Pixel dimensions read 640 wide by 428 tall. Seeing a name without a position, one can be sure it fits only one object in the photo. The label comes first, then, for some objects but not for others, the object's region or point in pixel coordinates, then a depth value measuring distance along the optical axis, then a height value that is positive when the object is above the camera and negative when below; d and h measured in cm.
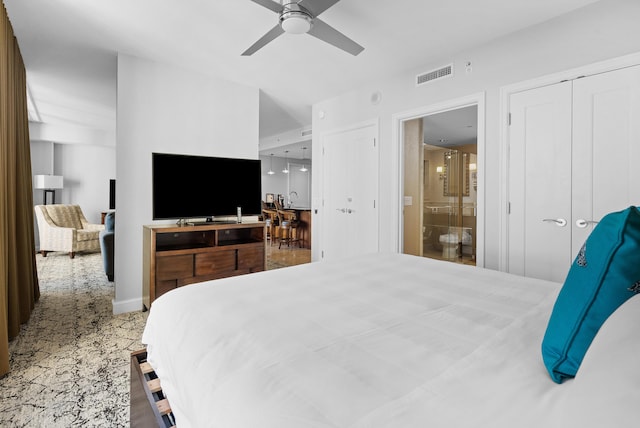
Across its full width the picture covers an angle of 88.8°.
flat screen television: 345 +23
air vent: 338 +141
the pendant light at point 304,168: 1114 +134
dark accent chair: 421 -48
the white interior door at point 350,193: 427 +19
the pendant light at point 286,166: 1102 +141
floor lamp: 643 +50
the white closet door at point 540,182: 266 +21
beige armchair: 596 -49
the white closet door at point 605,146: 235 +45
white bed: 68 -41
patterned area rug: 178 -110
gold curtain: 233 +6
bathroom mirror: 661 +63
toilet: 594 -65
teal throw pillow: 72 -19
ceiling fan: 216 +131
